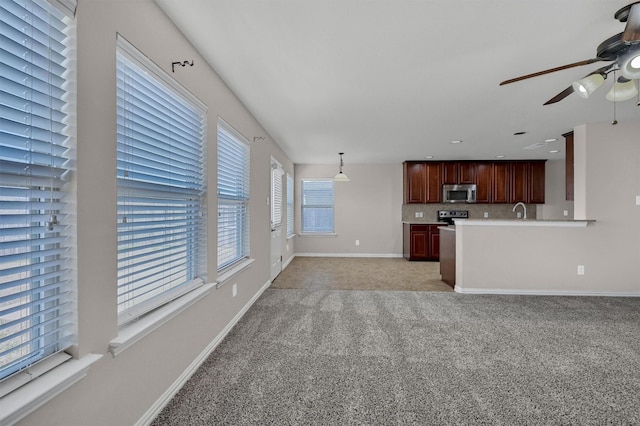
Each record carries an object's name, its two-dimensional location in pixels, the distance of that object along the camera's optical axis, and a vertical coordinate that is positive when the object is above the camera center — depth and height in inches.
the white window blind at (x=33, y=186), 37.1 +3.5
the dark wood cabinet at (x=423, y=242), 255.9 -28.3
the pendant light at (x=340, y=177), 231.1 +26.8
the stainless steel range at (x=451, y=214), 270.1 -3.7
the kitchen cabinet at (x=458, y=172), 262.1 +34.7
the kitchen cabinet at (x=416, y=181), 265.4 +26.9
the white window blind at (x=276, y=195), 190.5 +10.6
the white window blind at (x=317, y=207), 285.4 +3.4
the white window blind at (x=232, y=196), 106.2 +5.8
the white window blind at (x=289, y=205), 254.4 +4.8
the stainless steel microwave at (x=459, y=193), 261.0 +15.5
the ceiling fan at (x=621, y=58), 60.8 +37.1
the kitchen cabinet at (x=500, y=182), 260.7 +25.4
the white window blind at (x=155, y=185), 58.3 +6.1
